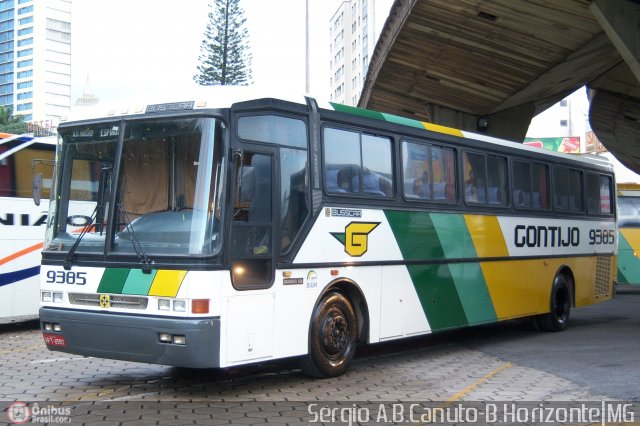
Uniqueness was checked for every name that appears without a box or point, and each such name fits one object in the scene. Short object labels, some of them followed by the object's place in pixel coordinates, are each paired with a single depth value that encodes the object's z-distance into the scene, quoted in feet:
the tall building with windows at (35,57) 593.83
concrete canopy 63.13
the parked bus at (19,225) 46.24
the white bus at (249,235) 26.40
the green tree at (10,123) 316.31
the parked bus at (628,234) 82.69
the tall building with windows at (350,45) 401.08
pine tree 139.03
